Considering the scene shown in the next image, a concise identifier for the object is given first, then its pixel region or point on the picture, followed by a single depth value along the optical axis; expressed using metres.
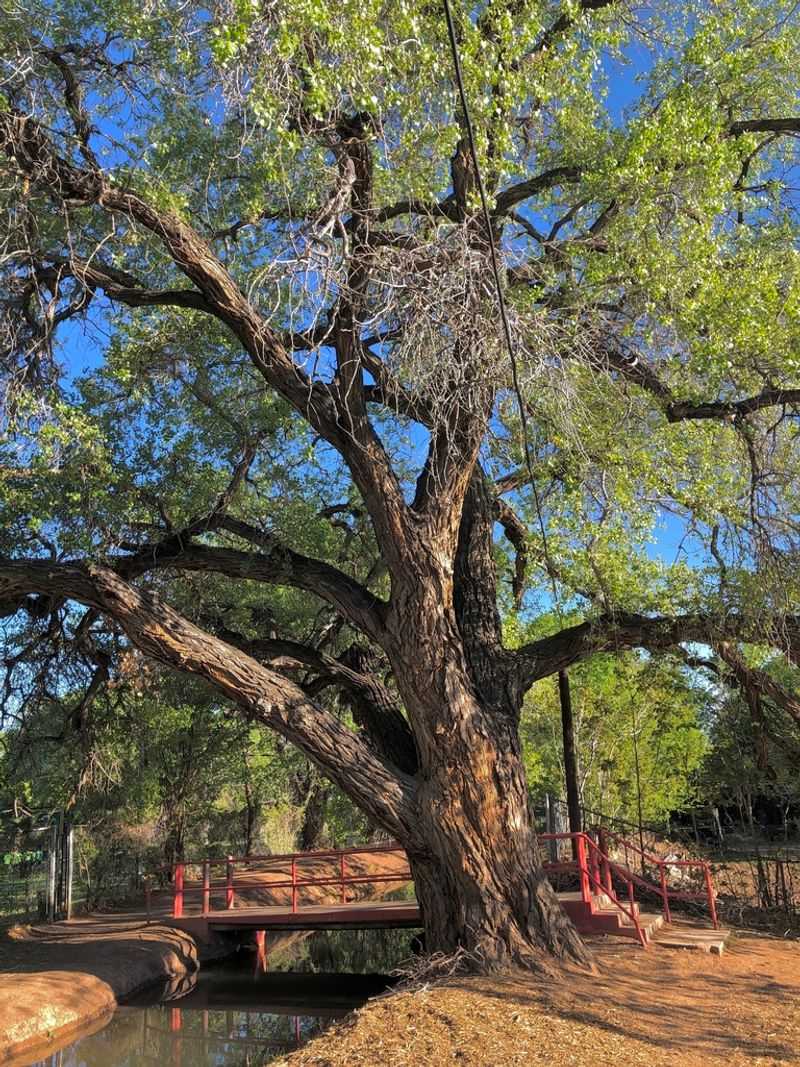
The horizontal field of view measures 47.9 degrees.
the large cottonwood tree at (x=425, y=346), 9.22
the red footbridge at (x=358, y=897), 12.18
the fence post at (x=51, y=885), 20.09
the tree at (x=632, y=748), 26.27
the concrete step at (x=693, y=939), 11.02
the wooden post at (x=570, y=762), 16.00
